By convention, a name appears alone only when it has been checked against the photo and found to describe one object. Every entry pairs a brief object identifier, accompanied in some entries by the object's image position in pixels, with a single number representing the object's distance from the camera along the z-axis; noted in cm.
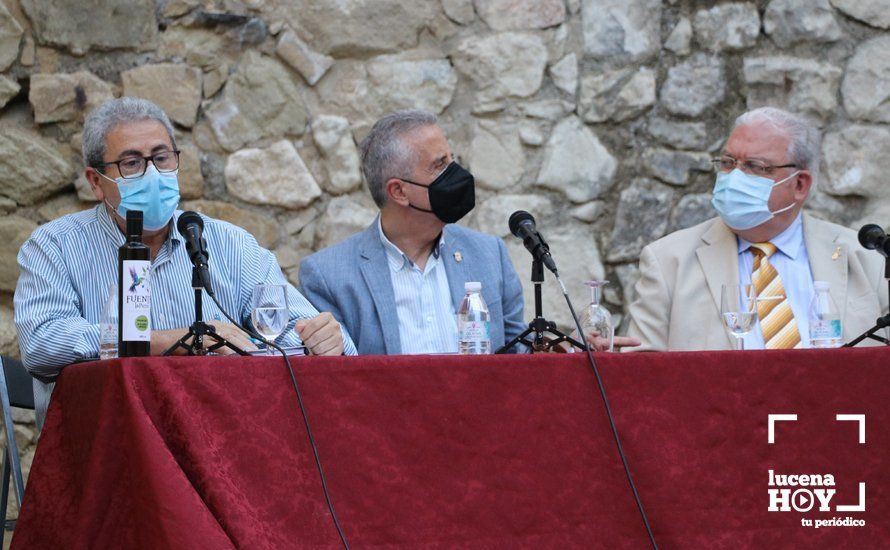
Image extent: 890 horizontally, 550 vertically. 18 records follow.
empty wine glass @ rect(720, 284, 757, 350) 607
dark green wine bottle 496
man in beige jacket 731
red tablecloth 444
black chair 632
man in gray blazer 736
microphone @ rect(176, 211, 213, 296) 502
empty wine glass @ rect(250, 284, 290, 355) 538
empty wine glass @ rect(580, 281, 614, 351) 629
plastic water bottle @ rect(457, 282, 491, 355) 595
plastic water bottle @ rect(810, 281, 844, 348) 637
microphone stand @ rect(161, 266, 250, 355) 495
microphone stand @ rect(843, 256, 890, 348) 564
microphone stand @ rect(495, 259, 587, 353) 539
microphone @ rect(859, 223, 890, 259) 593
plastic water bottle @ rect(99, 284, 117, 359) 545
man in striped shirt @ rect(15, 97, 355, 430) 642
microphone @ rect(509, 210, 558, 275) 534
